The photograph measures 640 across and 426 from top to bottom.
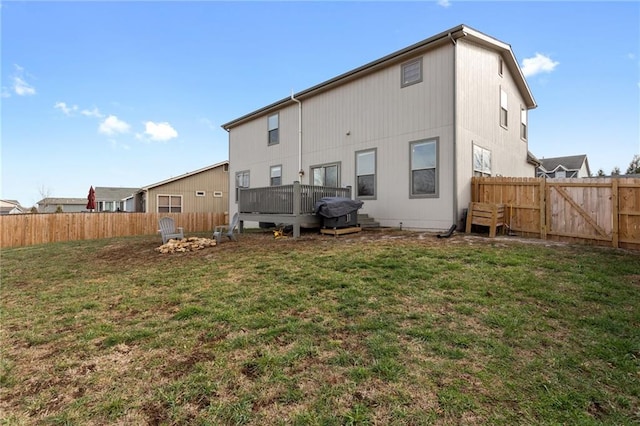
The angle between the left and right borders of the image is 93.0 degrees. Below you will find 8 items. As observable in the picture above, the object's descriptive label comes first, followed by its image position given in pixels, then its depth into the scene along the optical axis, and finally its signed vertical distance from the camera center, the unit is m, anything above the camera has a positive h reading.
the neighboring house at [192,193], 22.98 +1.54
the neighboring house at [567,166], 31.10 +4.51
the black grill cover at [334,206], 8.91 +0.15
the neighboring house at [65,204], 45.78 +1.34
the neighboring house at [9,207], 39.58 +0.80
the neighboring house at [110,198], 35.22 +1.60
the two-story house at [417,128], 9.05 +2.97
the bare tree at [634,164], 35.55 +5.31
